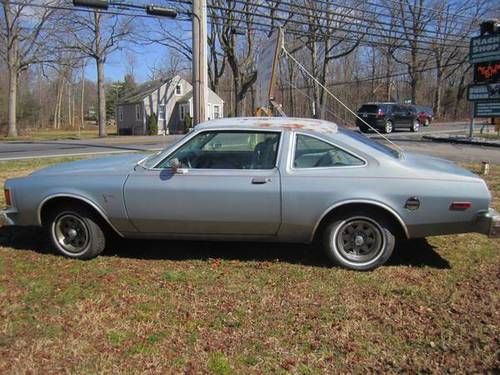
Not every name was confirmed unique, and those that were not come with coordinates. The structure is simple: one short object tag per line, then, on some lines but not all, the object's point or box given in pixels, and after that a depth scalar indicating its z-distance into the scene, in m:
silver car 4.80
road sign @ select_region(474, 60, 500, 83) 21.38
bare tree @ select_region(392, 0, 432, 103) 48.62
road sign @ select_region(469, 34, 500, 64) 20.92
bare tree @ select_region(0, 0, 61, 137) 35.62
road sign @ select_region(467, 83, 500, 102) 21.66
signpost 21.14
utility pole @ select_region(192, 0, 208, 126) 13.92
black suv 30.61
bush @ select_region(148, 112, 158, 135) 46.44
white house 49.81
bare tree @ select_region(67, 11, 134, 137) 36.06
